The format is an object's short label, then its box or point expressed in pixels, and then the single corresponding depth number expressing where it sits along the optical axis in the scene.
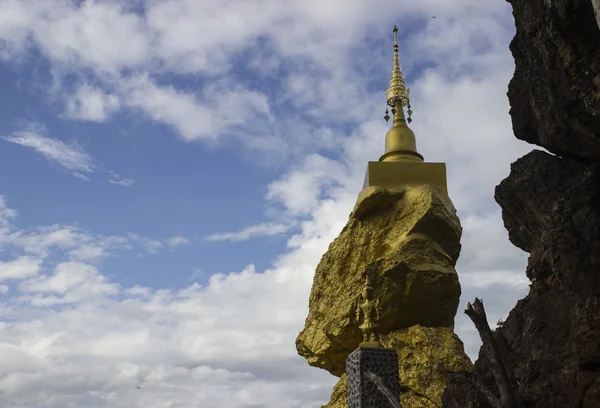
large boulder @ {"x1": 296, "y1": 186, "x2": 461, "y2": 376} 21.69
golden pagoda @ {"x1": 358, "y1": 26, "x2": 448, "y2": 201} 23.62
